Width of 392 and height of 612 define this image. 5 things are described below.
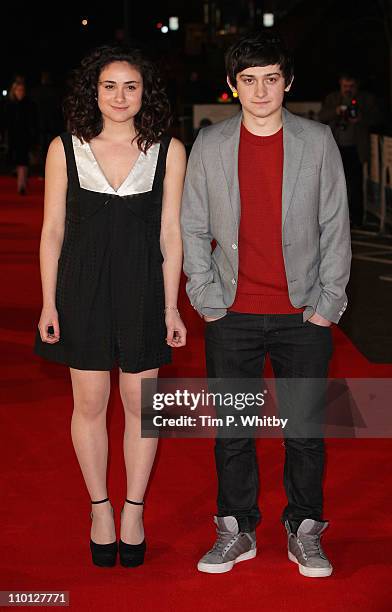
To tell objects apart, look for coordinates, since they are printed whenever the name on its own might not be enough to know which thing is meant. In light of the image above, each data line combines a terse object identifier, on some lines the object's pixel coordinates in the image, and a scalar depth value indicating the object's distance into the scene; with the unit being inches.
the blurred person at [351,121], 622.8
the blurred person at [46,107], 993.4
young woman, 183.6
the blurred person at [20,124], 827.4
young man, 179.3
